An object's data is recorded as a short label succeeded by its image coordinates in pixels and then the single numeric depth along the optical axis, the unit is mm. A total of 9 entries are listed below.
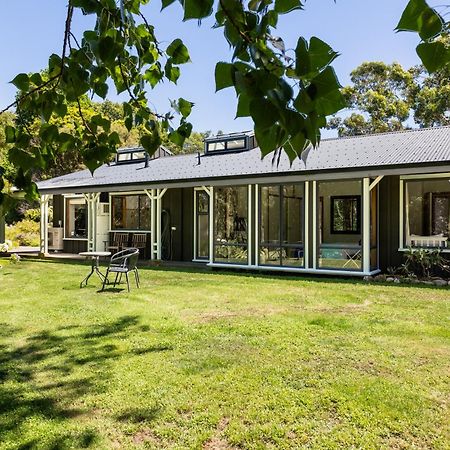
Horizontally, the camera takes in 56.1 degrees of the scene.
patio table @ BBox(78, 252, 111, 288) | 9203
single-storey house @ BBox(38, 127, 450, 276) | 10773
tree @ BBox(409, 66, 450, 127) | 25609
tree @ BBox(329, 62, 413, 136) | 27641
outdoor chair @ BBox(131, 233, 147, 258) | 15359
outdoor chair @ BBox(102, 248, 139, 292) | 8664
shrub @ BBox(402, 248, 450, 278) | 10203
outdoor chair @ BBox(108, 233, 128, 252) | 15617
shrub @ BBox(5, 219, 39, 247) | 21844
